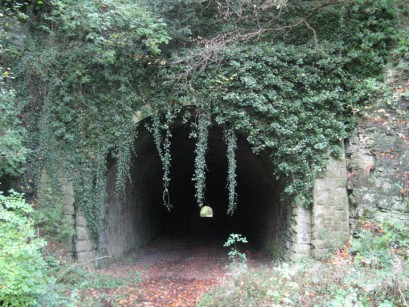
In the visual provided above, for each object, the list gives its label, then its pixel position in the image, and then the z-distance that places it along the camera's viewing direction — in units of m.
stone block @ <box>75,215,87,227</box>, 7.57
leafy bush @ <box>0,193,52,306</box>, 4.14
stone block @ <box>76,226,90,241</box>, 7.54
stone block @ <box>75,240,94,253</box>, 7.49
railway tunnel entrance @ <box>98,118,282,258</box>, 9.28
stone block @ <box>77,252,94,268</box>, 7.38
